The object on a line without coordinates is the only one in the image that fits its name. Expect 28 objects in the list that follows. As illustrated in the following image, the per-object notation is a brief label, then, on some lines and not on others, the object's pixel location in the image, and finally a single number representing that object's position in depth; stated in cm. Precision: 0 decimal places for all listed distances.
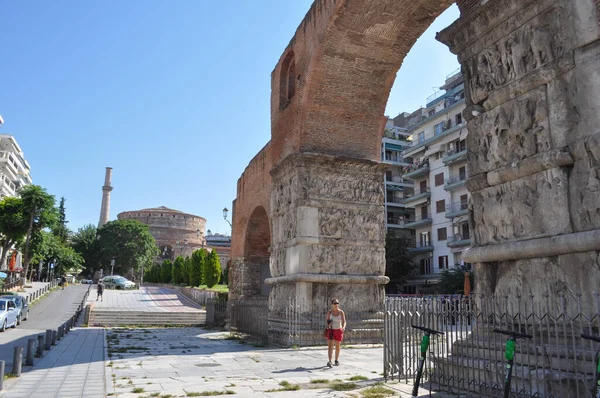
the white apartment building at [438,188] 3011
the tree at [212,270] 3212
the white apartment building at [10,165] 5716
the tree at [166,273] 4656
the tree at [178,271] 4050
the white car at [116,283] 4003
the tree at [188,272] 3591
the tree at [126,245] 5178
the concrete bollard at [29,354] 757
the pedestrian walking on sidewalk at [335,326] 770
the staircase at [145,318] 1938
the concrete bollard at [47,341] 948
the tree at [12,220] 3120
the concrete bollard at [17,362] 649
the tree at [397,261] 3197
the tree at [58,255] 3634
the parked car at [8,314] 1512
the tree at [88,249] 5506
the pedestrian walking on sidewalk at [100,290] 2859
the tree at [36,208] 3145
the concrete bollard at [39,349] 856
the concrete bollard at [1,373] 552
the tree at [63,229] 6156
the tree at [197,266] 3453
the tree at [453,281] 2570
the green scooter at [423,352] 502
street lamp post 2172
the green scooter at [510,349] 388
